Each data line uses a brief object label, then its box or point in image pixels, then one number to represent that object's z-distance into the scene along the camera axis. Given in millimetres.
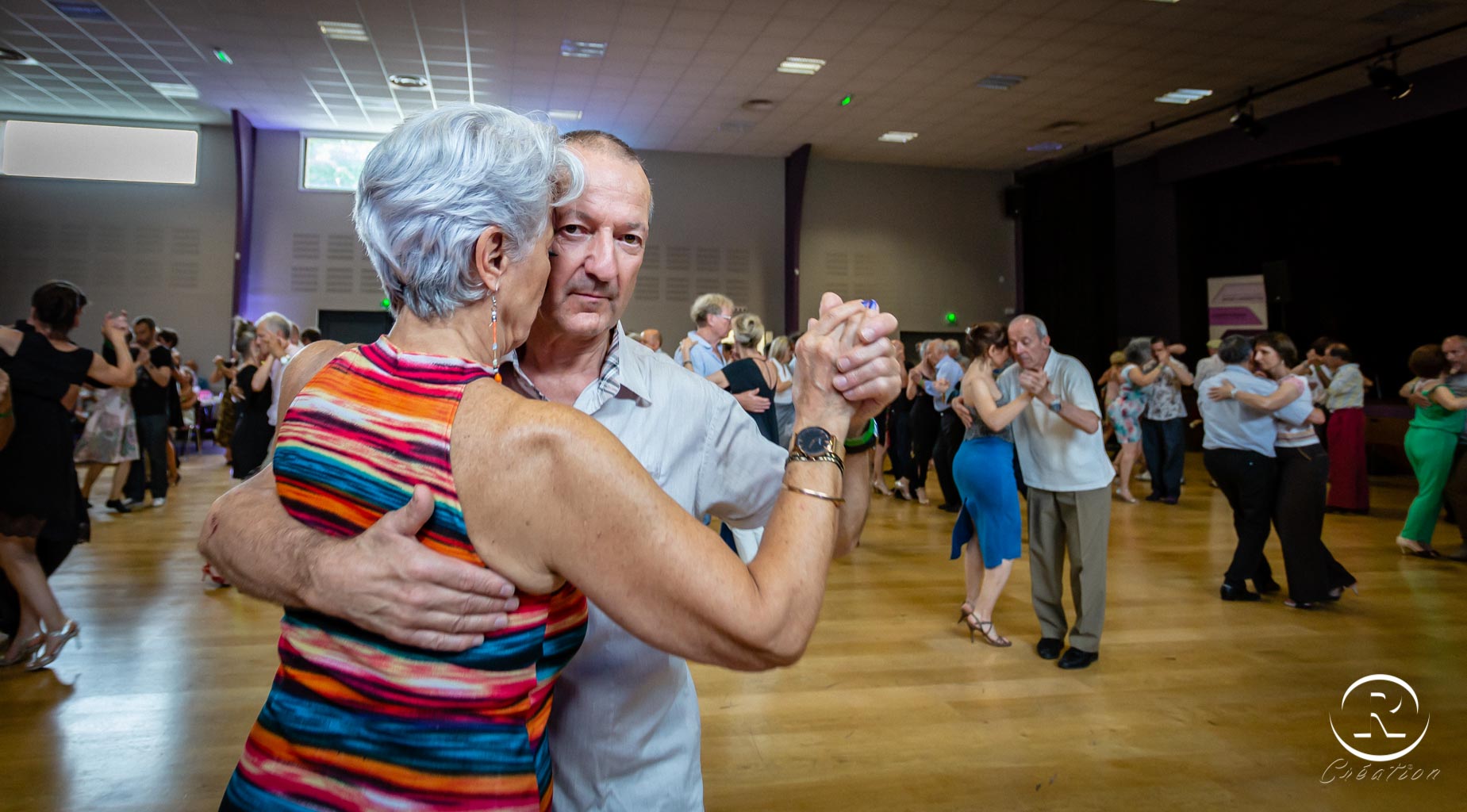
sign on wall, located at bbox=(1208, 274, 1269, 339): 12727
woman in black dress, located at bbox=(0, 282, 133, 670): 3713
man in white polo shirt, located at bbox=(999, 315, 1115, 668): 3914
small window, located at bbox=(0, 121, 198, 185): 12688
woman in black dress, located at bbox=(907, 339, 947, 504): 8289
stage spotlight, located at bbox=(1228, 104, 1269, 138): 10703
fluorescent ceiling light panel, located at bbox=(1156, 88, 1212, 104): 11289
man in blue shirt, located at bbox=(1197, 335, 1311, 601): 4898
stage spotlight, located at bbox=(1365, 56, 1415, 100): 9203
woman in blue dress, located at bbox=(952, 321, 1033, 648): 4219
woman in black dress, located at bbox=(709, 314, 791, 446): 4891
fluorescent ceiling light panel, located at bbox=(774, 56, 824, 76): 10188
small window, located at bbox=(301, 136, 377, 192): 13336
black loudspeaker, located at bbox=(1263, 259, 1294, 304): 11305
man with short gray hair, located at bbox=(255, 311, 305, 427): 5109
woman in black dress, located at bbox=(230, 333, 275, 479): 5289
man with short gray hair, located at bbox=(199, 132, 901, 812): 795
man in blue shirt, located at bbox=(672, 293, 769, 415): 5824
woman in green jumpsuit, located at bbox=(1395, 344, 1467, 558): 6074
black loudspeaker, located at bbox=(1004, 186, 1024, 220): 15328
